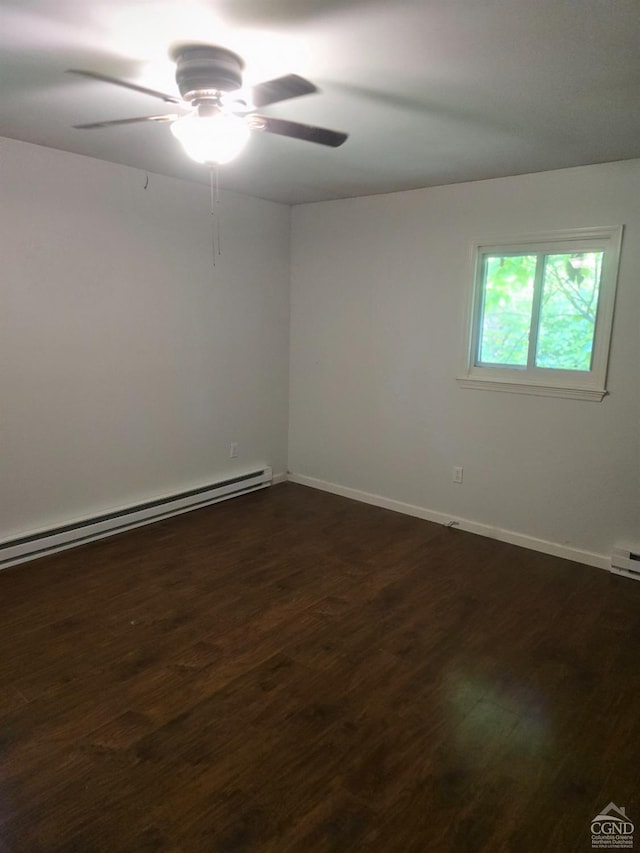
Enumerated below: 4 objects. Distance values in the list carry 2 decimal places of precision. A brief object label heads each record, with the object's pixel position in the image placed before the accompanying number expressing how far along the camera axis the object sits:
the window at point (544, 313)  3.29
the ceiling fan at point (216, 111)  1.86
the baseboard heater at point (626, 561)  3.29
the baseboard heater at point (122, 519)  3.31
